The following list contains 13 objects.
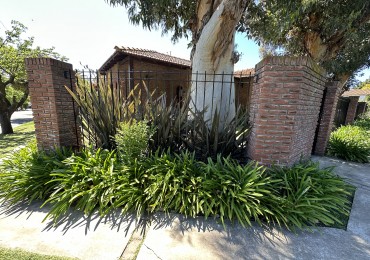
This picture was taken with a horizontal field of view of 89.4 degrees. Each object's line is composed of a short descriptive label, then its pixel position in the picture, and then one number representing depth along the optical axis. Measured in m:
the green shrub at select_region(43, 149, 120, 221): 2.55
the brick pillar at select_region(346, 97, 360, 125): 9.61
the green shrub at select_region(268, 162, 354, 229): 2.41
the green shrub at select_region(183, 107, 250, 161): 3.39
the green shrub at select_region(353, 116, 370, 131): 9.26
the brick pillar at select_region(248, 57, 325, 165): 2.73
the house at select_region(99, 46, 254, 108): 9.90
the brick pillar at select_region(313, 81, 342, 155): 4.81
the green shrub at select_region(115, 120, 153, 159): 2.88
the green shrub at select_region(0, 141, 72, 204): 2.82
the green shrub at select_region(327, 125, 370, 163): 5.01
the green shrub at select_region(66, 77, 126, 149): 3.49
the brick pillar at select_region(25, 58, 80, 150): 3.23
